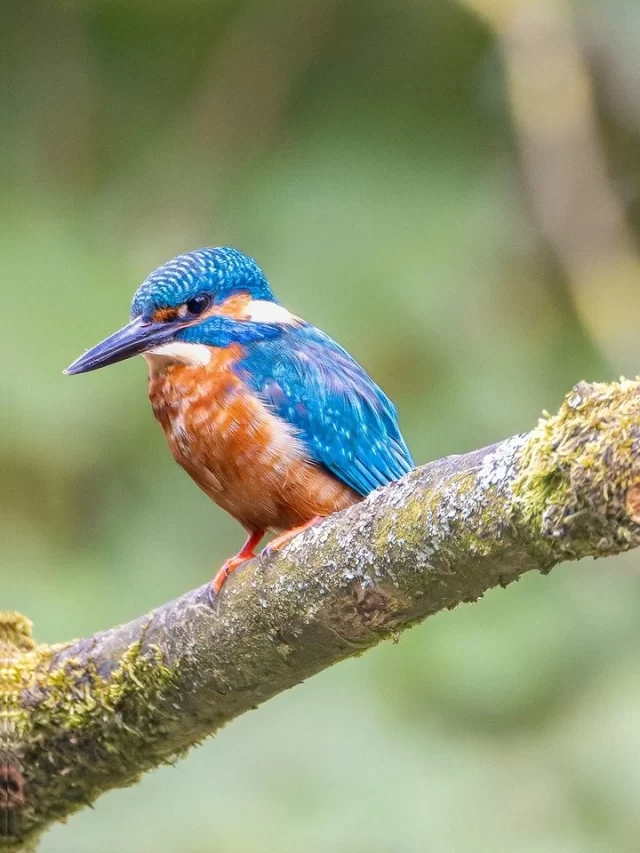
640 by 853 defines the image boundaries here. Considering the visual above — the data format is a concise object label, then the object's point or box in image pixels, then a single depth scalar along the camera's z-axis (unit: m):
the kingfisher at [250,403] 5.89
